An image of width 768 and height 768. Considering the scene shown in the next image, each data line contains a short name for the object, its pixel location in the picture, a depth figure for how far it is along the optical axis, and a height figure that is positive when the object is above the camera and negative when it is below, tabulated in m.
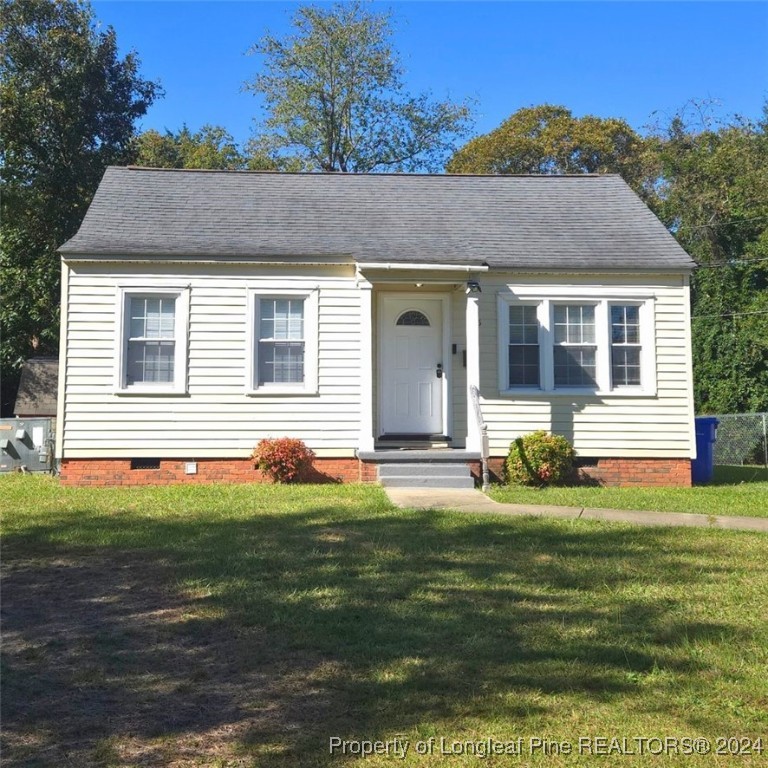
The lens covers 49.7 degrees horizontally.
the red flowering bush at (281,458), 12.32 -0.50
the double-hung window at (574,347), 13.37 +1.26
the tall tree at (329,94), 32.78 +13.17
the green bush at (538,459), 12.46 -0.52
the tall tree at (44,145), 23.02 +8.31
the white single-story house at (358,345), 12.76 +1.26
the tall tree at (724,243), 24.52 +6.19
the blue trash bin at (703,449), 13.65 -0.39
